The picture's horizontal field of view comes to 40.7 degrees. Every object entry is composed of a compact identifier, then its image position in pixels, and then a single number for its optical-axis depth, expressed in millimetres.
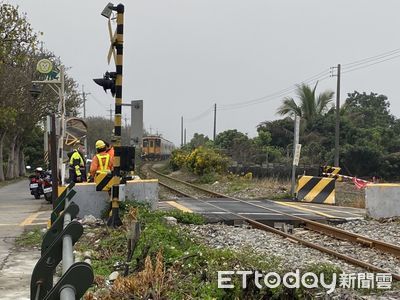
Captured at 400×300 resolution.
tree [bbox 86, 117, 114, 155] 65375
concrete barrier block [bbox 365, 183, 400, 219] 13594
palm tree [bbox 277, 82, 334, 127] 47406
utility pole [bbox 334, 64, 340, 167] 33344
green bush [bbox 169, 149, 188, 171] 40406
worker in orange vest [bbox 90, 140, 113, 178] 11930
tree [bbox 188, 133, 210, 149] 68900
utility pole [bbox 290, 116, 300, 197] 19375
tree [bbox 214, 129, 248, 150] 49912
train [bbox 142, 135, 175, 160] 64956
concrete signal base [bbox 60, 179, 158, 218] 11570
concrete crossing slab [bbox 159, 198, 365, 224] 13297
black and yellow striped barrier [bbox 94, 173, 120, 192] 11641
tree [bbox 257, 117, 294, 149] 49000
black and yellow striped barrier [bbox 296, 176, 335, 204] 19125
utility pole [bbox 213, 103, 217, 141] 72356
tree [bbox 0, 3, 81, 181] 22364
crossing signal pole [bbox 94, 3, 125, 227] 10469
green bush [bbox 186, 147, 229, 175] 32969
